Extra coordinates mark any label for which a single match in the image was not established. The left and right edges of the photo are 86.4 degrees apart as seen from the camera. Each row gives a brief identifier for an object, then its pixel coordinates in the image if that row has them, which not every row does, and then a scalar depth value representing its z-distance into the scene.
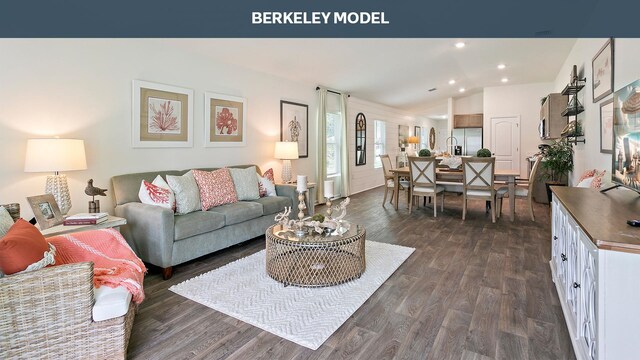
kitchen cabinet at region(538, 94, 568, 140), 5.94
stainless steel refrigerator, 10.64
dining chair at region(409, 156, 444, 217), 5.50
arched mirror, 8.59
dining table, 5.21
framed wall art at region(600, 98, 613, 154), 3.26
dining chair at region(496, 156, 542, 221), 5.16
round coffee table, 2.84
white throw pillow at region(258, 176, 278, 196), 4.74
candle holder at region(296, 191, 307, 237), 3.00
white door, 8.88
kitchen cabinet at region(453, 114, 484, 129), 10.45
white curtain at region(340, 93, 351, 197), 7.57
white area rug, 2.24
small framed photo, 2.62
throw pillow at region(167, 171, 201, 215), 3.55
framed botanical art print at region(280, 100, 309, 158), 5.89
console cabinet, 1.38
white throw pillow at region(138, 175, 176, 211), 3.37
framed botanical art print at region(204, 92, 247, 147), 4.59
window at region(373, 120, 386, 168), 9.61
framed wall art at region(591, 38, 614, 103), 3.25
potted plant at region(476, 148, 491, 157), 5.40
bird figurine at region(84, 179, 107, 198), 3.09
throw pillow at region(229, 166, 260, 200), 4.36
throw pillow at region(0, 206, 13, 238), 2.03
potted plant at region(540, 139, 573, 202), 5.78
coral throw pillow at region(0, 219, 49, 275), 1.64
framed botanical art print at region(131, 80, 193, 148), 3.77
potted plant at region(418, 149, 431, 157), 6.36
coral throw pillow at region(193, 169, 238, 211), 3.83
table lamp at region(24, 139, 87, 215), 2.73
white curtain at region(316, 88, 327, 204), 6.73
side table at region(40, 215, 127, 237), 2.54
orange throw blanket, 2.00
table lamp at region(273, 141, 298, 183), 5.46
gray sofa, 3.09
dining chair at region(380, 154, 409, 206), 6.62
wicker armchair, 1.62
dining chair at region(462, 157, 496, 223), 5.05
